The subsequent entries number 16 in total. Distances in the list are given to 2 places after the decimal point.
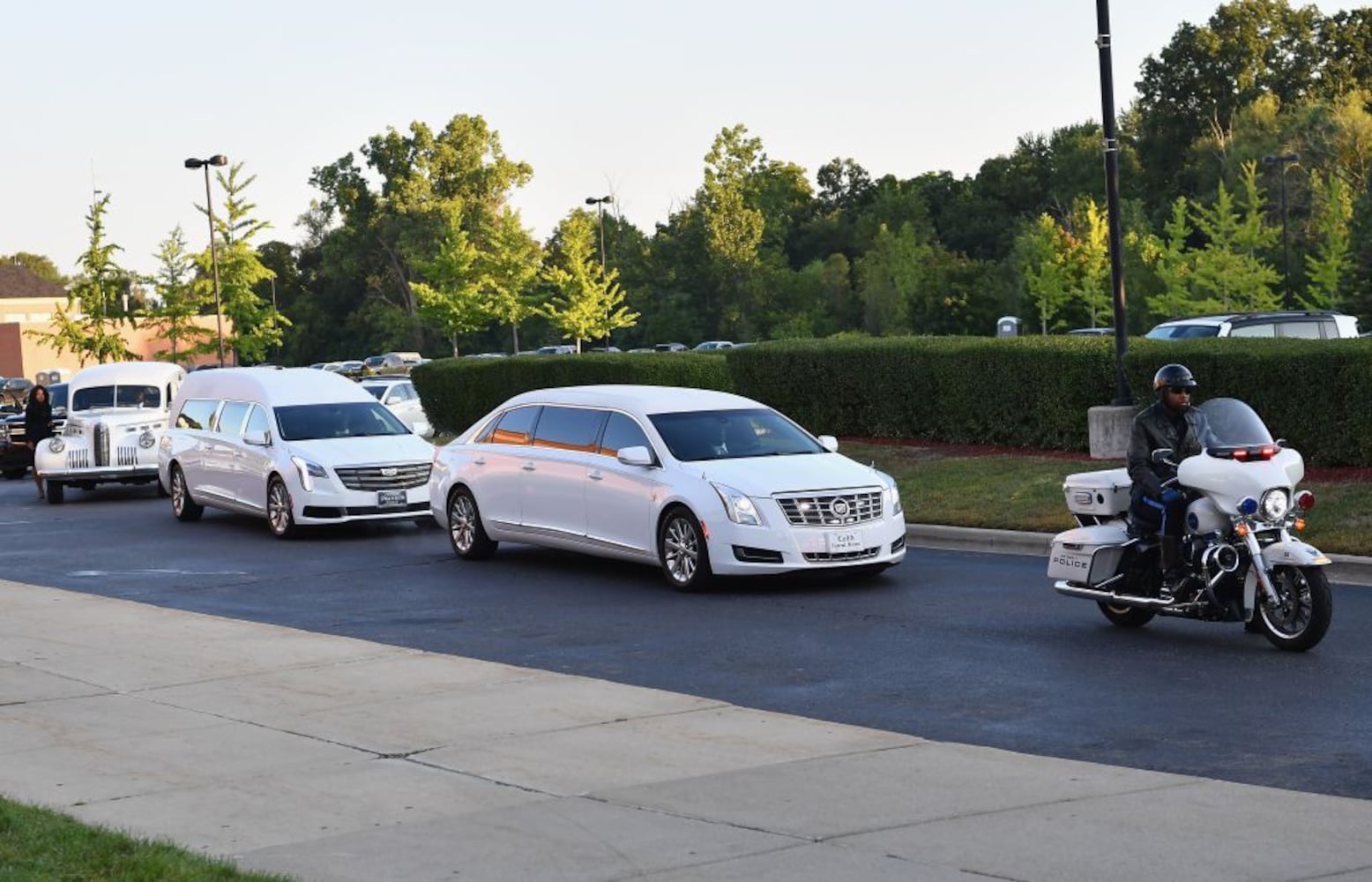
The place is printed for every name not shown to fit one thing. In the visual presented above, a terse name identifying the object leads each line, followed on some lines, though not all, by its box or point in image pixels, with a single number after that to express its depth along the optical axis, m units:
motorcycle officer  12.19
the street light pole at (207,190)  56.94
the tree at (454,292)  78.44
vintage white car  29.22
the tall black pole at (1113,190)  21.69
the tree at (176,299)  66.06
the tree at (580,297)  80.38
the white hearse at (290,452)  21.80
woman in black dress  31.84
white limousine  15.50
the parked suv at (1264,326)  29.47
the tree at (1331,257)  61.72
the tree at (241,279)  63.56
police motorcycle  11.47
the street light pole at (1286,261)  64.31
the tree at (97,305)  68.00
